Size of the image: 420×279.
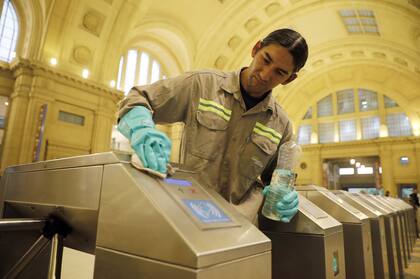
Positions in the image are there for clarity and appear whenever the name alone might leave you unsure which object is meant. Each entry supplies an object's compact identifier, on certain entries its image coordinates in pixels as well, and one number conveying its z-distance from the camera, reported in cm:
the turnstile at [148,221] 72
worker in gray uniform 154
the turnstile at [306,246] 147
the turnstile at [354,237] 206
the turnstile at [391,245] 329
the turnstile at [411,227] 716
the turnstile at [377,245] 254
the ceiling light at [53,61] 887
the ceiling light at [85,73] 957
